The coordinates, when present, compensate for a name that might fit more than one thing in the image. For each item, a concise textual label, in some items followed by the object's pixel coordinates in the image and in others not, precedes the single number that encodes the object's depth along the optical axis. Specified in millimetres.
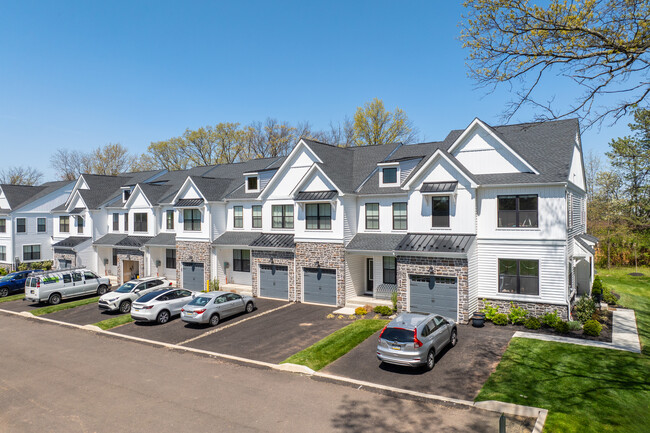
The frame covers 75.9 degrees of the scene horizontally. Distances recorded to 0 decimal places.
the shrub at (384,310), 22016
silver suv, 14188
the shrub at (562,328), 18312
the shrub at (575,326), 18859
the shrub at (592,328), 17781
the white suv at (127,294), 25531
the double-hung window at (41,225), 44469
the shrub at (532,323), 19016
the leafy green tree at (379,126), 50812
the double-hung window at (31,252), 43253
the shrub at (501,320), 19906
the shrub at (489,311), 20372
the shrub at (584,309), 19703
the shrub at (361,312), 22625
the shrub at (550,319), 19016
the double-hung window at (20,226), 43031
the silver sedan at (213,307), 21578
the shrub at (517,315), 19859
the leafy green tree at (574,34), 10242
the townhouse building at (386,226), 20312
